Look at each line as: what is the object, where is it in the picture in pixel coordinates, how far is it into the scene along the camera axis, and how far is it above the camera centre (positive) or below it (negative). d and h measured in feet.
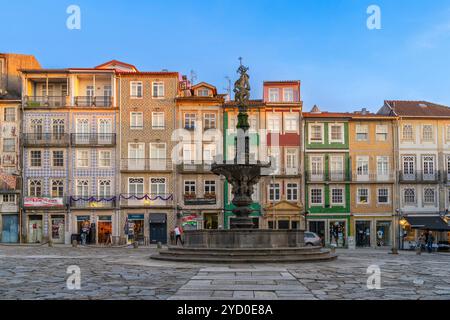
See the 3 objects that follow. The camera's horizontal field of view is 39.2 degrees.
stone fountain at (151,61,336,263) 76.79 -6.76
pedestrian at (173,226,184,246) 122.11 -9.31
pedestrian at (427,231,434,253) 137.40 -13.27
